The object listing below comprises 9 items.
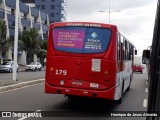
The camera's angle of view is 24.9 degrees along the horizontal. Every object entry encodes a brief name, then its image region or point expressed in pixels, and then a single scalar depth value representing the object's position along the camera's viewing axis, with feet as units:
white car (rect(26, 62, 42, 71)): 186.39
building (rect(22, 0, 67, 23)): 456.86
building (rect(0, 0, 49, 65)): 220.23
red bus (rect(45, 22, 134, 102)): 36.65
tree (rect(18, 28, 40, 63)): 217.77
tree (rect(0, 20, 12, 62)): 160.04
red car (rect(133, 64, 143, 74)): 186.66
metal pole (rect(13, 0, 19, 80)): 74.79
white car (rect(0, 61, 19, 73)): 152.97
